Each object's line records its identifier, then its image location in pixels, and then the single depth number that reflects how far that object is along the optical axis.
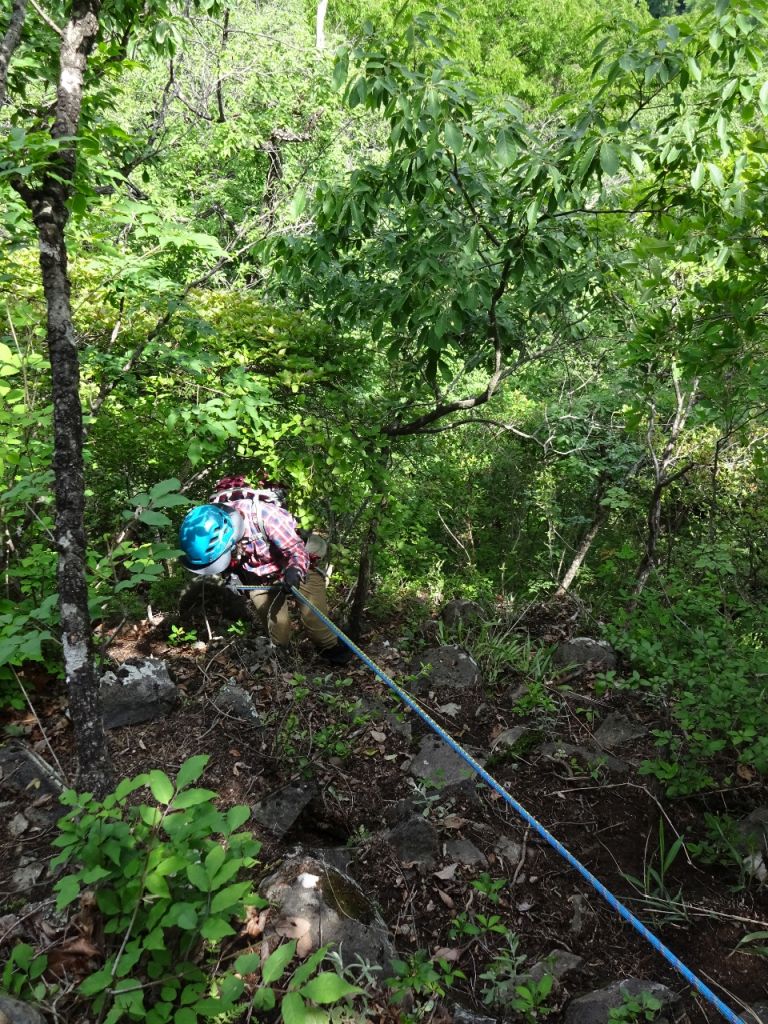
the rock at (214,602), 5.27
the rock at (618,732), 3.93
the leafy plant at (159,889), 1.63
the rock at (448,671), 4.74
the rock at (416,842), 3.05
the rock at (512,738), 3.93
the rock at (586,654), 4.83
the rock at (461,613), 5.60
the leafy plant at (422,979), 2.18
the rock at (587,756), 3.70
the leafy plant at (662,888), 2.72
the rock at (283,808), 3.16
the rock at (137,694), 3.96
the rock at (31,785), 3.13
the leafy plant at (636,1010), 2.08
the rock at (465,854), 3.06
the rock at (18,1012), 1.71
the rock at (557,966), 2.46
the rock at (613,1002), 2.21
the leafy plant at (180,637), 4.89
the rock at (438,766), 3.62
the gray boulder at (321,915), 2.30
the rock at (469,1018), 2.20
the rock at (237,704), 4.03
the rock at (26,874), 2.65
